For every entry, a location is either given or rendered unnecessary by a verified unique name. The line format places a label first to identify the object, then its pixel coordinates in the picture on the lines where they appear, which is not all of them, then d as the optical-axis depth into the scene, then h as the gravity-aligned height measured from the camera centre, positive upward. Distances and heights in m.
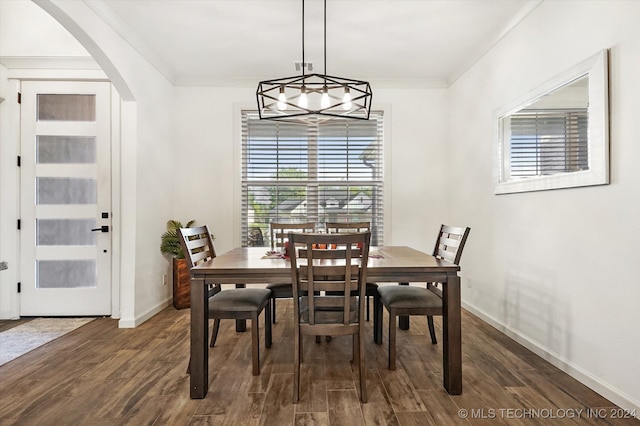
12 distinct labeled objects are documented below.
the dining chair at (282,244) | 2.83 -0.33
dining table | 2.00 -0.47
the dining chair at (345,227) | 3.41 -0.14
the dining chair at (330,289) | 1.84 -0.44
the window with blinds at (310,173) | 4.33 +0.52
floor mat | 2.66 -1.10
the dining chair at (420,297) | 2.32 -0.61
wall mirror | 2.02 +0.58
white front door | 3.45 +0.12
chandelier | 2.36 +0.86
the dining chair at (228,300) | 2.26 -0.62
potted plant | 3.75 -0.68
